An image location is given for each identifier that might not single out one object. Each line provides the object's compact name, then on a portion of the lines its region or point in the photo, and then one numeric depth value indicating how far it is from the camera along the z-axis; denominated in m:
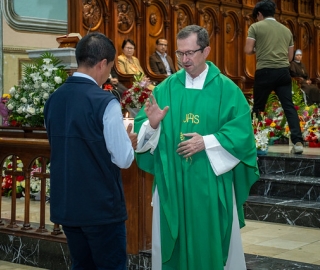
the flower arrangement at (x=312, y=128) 8.62
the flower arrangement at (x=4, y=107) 6.36
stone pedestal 6.65
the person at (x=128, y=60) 9.77
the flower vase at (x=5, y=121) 6.50
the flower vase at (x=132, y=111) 7.53
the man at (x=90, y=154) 2.79
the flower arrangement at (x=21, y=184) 7.19
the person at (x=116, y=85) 8.84
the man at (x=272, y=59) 6.92
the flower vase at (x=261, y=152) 6.75
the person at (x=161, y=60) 10.52
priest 3.42
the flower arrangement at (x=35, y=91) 6.05
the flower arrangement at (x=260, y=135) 6.81
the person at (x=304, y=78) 12.51
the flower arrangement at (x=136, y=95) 7.69
